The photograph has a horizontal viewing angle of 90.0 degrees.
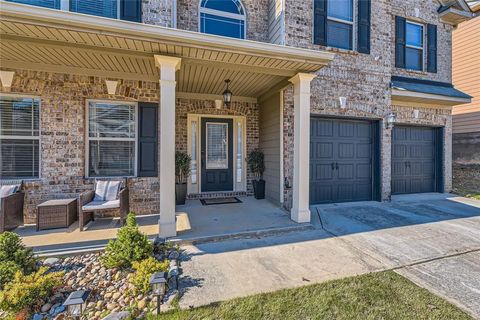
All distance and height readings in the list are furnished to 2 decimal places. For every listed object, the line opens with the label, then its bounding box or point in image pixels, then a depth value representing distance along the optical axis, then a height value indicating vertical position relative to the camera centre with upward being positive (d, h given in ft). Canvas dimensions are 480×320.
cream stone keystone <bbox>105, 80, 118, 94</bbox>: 15.94 +4.85
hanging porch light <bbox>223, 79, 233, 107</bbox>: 18.56 +4.91
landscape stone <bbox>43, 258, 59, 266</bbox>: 10.23 -4.46
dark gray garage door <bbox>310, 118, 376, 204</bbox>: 20.03 -0.15
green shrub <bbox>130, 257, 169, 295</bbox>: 8.45 -4.19
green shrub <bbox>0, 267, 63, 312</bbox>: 7.48 -4.30
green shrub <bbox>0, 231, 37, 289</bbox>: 8.59 -3.80
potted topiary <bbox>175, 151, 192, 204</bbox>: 20.34 -1.38
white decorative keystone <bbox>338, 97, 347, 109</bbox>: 19.80 +4.69
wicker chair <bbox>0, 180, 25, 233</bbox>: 12.50 -2.77
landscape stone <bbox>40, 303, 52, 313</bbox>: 7.82 -4.90
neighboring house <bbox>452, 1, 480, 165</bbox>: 29.37 +9.29
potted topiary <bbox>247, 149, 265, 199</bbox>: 22.16 -1.01
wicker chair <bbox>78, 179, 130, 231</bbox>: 13.65 -2.77
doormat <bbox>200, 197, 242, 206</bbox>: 20.62 -3.78
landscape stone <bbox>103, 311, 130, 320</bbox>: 7.29 -4.84
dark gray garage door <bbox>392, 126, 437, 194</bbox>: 23.85 -0.17
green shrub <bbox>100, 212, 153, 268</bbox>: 9.94 -3.86
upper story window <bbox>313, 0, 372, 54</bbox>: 19.97 +11.33
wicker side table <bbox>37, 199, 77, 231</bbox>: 13.53 -3.24
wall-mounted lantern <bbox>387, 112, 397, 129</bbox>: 20.94 +3.39
